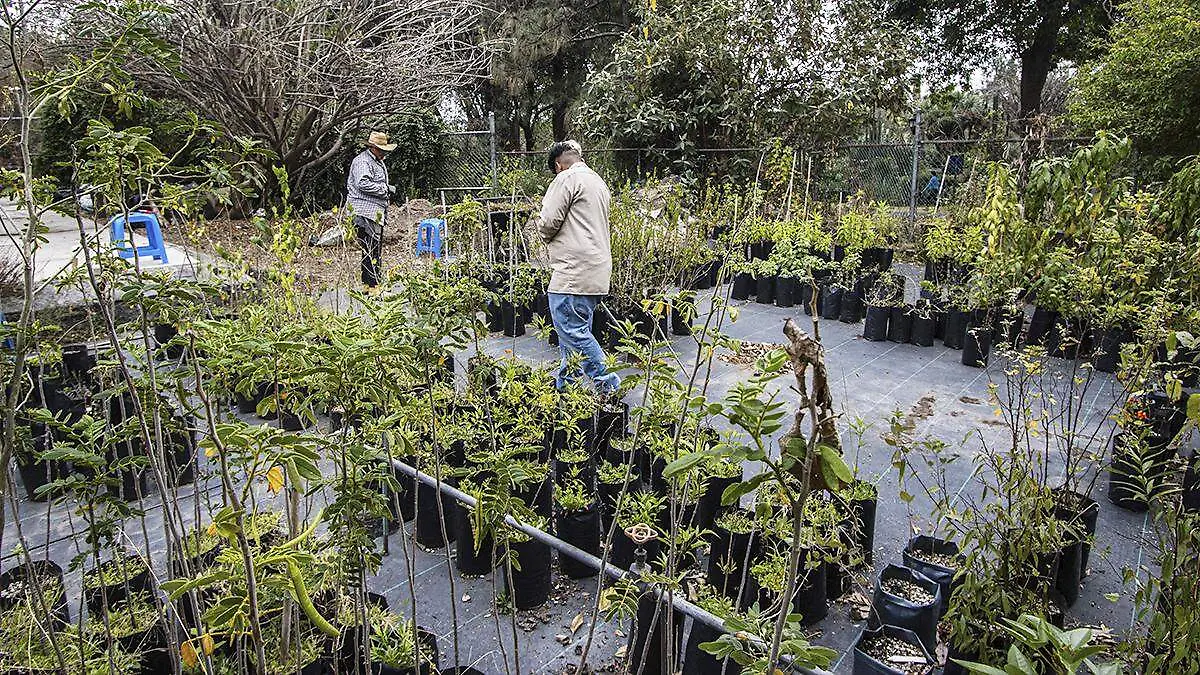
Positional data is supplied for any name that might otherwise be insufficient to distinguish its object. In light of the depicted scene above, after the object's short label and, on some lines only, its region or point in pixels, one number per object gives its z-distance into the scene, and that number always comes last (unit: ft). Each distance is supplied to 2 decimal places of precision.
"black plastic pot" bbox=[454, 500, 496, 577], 9.01
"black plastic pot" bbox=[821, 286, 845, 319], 21.06
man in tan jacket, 13.50
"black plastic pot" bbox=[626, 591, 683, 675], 6.79
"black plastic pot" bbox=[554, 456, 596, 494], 10.50
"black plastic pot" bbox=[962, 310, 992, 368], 17.01
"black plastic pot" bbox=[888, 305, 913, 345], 18.70
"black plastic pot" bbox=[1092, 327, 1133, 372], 16.19
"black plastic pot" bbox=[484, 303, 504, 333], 20.47
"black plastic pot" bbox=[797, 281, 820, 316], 20.93
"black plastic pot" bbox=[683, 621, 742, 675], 6.80
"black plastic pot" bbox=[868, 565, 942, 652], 7.30
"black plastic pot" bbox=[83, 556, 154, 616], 7.49
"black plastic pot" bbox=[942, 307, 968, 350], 18.11
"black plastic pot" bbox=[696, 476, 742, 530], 9.62
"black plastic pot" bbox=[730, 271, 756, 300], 24.16
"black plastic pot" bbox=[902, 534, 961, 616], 7.97
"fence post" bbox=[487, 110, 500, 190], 33.83
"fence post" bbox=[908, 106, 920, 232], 30.75
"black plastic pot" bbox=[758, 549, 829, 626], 8.04
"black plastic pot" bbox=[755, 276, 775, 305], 23.39
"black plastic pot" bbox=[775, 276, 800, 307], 22.68
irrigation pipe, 6.37
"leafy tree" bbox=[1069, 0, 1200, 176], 18.45
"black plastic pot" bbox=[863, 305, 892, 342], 18.98
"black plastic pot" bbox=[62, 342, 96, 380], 14.14
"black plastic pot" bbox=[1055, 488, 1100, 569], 8.89
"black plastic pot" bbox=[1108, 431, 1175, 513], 10.20
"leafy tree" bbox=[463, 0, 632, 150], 49.14
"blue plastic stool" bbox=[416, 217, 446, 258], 28.49
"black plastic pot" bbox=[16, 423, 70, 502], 11.11
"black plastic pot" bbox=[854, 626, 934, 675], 6.41
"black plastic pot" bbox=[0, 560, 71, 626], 7.36
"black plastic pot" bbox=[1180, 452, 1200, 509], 9.89
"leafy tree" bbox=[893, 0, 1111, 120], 43.16
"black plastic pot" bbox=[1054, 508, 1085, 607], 8.40
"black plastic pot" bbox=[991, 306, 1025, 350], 17.80
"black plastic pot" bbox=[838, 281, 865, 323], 20.67
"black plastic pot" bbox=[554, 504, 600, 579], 9.03
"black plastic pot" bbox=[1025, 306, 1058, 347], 18.01
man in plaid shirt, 21.95
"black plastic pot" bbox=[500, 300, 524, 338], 20.26
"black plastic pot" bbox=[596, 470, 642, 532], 9.62
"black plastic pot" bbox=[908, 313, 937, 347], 18.37
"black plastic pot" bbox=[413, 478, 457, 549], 9.74
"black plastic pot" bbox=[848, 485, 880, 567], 9.03
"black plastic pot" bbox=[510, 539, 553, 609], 8.43
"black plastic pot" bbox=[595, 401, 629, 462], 11.52
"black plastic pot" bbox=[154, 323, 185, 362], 17.54
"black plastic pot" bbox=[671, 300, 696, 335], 19.79
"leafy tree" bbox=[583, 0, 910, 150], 33.94
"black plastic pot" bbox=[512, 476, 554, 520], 9.63
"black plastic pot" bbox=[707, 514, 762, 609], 8.23
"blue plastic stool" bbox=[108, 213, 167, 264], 24.41
